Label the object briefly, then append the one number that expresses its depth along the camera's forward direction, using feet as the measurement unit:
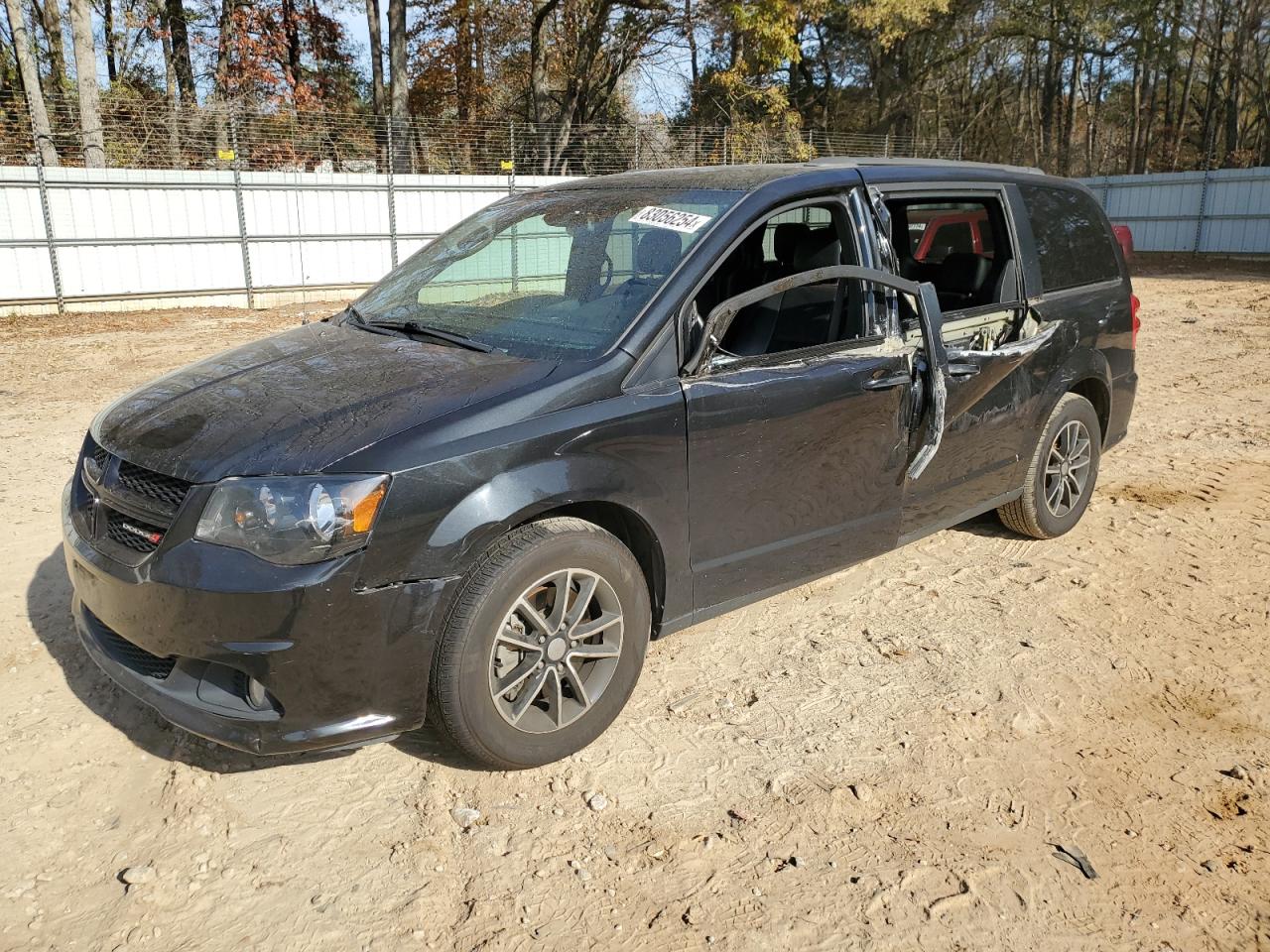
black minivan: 8.66
